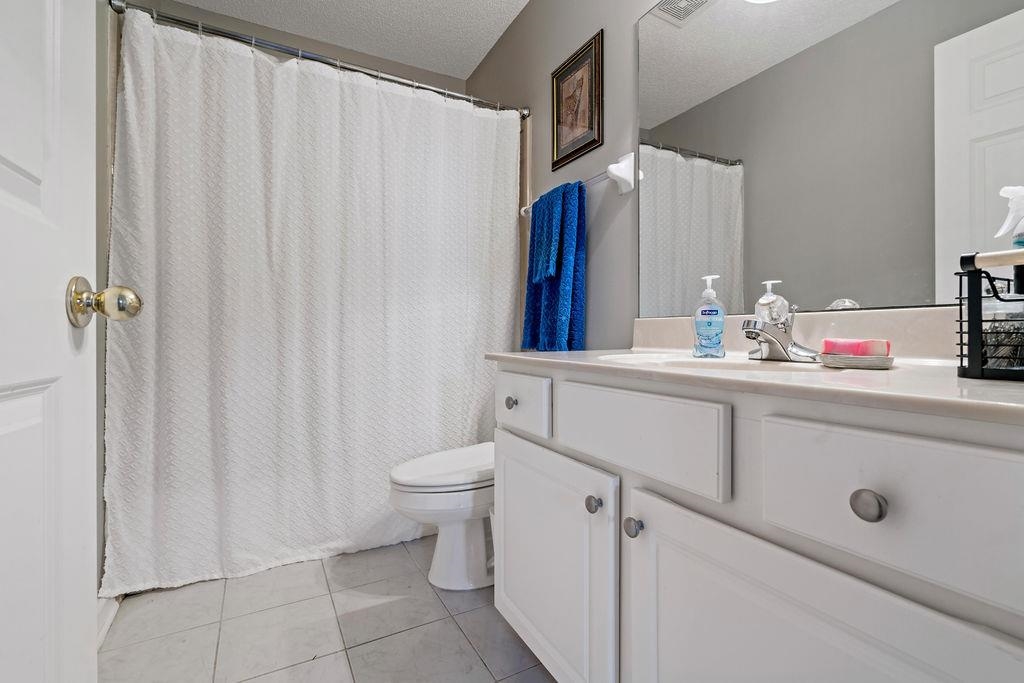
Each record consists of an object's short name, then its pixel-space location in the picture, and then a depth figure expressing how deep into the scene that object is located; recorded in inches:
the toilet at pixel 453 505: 59.4
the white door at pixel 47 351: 16.4
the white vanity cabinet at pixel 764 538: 16.3
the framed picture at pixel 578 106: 64.2
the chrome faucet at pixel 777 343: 36.9
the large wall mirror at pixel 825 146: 31.5
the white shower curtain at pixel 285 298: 61.0
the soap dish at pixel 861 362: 29.9
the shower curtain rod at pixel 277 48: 59.9
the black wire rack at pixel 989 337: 23.1
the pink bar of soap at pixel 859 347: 30.1
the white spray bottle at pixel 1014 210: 29.3
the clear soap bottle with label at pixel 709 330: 45.0
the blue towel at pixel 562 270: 65.4
